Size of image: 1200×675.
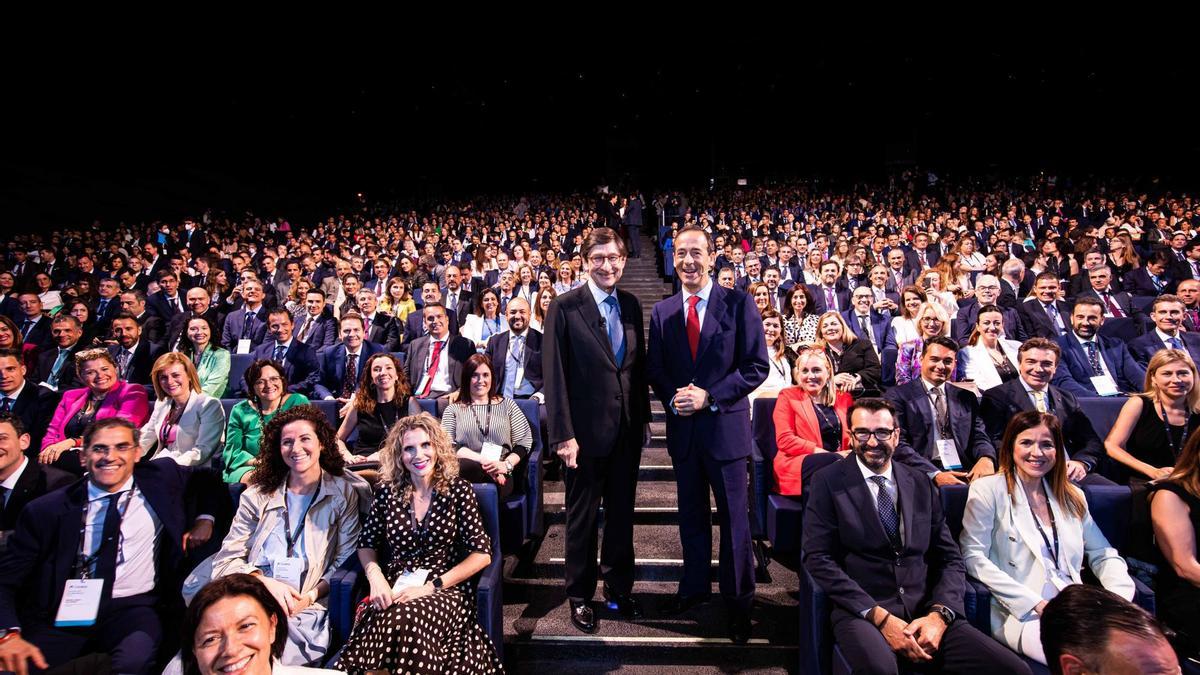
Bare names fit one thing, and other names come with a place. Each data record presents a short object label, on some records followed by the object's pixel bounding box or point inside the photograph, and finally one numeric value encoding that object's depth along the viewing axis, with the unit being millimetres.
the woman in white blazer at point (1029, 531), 1822
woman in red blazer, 2490
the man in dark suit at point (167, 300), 4867
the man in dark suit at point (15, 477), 2139
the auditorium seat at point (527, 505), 2502
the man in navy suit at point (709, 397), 2021
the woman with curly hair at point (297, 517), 1961
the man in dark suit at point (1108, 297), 4227
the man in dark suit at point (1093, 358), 3307
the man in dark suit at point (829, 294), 4898
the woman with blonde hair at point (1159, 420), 2357
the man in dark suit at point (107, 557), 1833
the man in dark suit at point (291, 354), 3758
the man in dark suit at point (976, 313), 3799
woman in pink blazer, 2838
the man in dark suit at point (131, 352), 3756
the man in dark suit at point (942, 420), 2611
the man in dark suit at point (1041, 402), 2576
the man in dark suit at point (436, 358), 3670
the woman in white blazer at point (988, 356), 3050
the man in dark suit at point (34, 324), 4578
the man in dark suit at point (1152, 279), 4809
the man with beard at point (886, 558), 1668
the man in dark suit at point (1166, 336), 3285
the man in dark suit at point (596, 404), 2010
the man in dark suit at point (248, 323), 4414
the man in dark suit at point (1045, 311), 3826
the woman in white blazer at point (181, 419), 2689
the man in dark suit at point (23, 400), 2916
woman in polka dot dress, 1740
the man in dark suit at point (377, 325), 4402
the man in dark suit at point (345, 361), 3648
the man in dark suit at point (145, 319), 4289
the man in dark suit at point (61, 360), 3701
